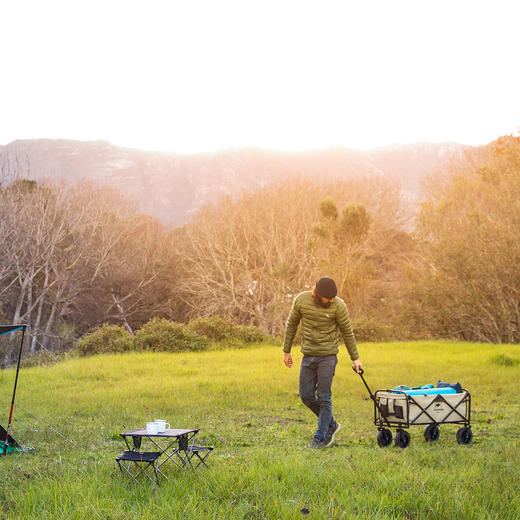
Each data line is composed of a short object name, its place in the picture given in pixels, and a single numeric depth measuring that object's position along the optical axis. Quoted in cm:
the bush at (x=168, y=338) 2077
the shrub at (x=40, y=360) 1911
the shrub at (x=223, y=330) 2267
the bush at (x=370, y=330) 2411
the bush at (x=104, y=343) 2047
